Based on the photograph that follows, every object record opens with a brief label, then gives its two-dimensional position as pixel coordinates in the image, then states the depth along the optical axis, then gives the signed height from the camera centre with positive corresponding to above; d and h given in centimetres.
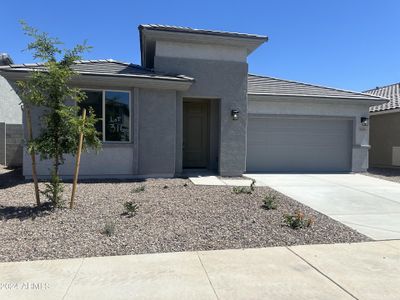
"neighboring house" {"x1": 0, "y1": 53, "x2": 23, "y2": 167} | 1475 -57
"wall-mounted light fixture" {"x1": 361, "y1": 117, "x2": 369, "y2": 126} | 1415 +67
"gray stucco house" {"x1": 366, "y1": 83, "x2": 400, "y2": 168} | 1642 +14
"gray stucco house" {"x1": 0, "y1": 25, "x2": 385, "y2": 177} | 1052 +78
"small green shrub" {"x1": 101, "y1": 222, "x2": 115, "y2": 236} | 527 -157
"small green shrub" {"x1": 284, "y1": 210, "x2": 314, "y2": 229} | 591 -157
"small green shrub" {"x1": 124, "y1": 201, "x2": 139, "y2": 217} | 630 -146
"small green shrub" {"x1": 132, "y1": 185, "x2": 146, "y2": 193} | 848 -148
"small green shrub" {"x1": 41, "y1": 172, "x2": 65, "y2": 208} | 642 -116
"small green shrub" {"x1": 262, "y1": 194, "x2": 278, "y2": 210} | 707 -150
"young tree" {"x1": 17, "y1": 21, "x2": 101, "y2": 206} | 614 +56
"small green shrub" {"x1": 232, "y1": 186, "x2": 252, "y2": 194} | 844 -145
